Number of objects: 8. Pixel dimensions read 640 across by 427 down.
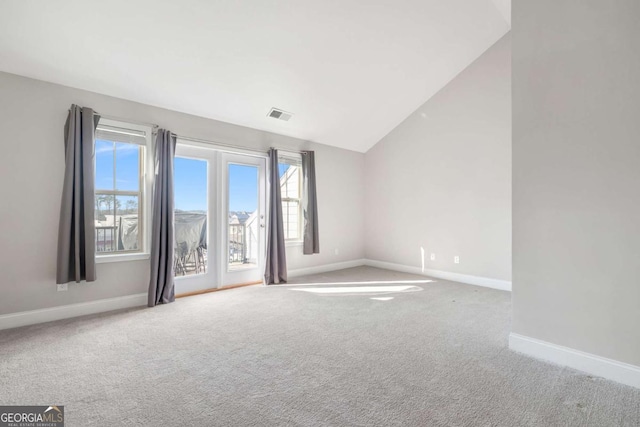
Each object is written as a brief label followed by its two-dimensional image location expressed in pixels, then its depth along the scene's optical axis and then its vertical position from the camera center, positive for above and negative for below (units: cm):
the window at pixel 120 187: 353 +43
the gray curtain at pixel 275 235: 481 -24
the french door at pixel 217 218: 420 +4
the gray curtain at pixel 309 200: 541 +38
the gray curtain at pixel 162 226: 372 -6
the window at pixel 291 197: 538 +44
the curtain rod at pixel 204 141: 358 +117
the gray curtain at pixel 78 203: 314 +20
